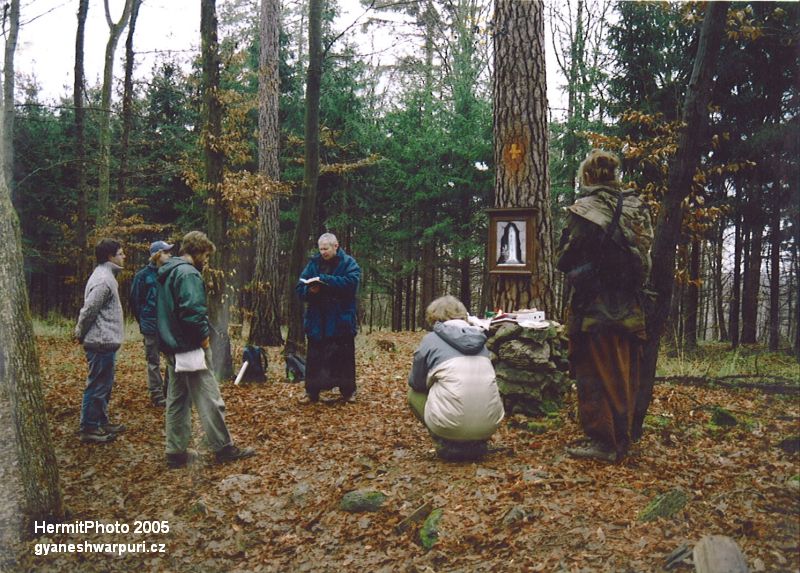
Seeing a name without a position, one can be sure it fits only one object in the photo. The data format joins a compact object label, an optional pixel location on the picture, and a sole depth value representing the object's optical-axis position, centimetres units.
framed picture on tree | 621
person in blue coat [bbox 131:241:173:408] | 715
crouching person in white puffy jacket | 438
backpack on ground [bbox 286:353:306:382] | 880
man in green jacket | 493
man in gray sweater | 591
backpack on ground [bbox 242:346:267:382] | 850
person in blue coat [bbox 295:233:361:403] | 694
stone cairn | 553
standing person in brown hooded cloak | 415
